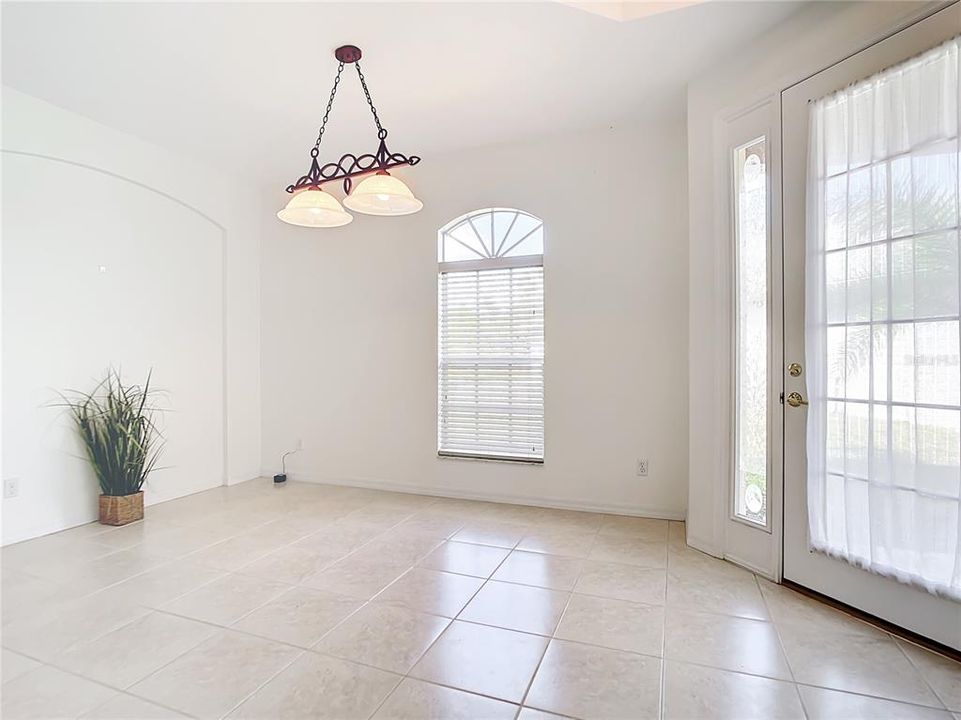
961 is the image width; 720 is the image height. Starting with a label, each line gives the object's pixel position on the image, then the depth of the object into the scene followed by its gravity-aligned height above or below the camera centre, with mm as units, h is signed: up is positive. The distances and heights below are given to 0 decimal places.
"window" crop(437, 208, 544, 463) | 4109 +195
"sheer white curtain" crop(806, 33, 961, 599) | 1947 +152
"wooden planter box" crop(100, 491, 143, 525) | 3633 -1080
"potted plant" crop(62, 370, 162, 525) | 3625 -613
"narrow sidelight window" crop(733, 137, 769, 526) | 2754 +150
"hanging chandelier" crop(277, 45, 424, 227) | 2555 +851
